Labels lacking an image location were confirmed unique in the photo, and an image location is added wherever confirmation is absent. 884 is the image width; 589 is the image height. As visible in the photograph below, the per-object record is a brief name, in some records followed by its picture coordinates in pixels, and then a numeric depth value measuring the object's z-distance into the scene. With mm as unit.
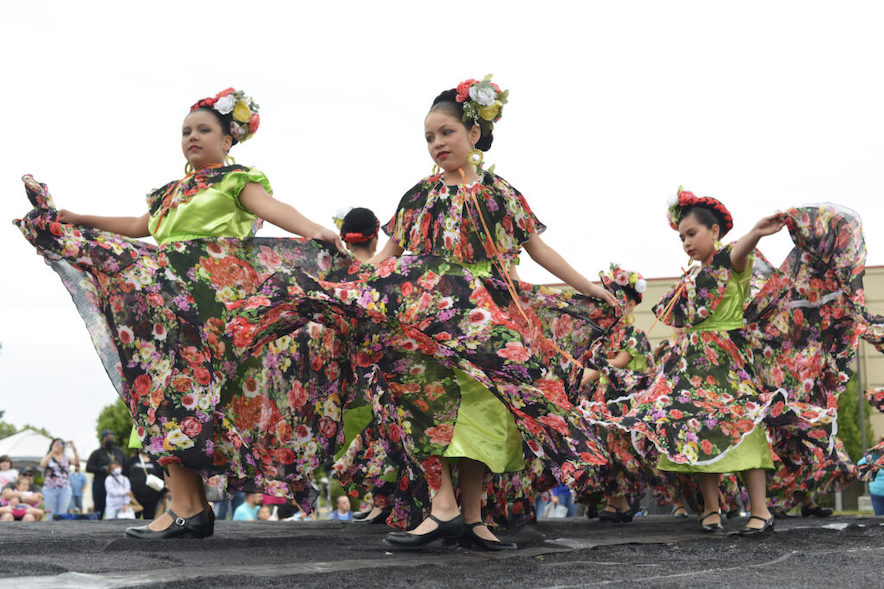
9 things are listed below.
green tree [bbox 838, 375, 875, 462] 20547
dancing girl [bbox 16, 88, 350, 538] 3664
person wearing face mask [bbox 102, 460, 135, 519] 9430
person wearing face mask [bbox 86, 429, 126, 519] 9508
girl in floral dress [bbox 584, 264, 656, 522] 6324
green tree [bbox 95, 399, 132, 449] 37094
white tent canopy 19734
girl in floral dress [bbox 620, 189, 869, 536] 4773
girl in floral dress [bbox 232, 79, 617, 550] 3385
